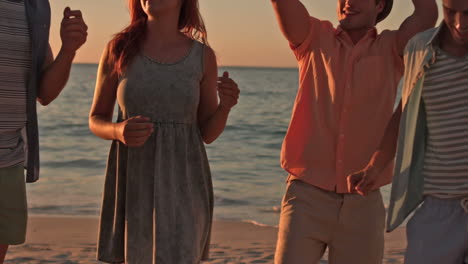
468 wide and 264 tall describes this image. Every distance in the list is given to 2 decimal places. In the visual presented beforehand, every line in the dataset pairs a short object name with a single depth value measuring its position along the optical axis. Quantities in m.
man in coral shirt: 4.13
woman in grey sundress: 4.00
